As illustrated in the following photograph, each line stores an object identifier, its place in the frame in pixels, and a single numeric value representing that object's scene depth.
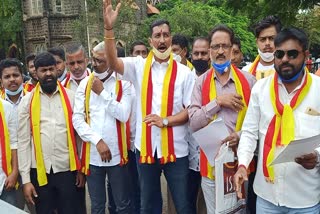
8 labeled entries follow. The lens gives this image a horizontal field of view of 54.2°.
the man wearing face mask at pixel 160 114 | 2.92
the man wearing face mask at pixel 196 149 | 3.14
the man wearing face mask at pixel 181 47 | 4.13
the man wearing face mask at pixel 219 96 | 2.57
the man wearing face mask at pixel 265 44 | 3.08
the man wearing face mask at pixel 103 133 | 3.13
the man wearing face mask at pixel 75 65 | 3.73
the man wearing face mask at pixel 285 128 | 2.10
